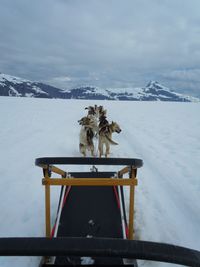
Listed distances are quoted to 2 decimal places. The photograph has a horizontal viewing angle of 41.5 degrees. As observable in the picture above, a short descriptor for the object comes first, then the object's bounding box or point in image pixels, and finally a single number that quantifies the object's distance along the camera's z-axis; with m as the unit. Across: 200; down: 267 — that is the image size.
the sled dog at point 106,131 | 5.74
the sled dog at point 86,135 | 5.99
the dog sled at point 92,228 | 1.00
